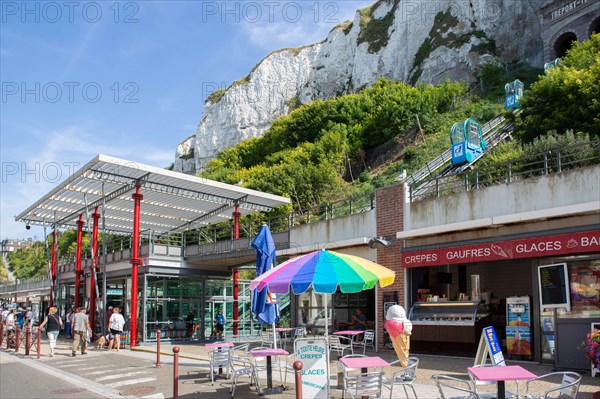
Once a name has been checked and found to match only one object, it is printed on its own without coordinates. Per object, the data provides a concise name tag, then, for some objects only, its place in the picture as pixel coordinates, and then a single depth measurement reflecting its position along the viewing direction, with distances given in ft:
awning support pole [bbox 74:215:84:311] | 86.50
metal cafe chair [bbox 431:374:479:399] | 21.44
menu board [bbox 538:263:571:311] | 38.03
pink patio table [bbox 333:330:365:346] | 47.93
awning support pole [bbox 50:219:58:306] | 94.38
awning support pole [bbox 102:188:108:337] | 68.44
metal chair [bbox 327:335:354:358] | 43.39
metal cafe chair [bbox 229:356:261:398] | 32.60
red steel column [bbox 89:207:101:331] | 77.36
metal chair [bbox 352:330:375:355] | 50.37
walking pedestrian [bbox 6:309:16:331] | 70.33
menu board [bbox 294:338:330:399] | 28.45
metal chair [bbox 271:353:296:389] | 35.58
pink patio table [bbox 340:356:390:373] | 26.30
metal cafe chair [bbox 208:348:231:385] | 36.88
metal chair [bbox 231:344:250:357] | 52.64
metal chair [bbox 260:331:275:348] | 49.91
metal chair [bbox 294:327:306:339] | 54.35
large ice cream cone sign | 39.58
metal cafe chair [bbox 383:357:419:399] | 26.02
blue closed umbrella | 38.78
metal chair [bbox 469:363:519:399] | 21.46
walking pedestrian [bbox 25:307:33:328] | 76.95
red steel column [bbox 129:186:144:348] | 64.13
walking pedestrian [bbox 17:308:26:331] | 91.46
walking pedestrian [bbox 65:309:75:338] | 83.46
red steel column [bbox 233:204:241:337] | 75.67
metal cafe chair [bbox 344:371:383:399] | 25.31
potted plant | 30.40
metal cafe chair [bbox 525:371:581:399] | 19.94
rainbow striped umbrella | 27.48
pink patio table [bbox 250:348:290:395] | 32.27
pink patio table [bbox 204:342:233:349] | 38.77
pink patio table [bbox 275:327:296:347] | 55.62
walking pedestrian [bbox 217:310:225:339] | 75.46
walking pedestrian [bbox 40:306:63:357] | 57.72
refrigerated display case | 45.80
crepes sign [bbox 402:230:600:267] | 37.11
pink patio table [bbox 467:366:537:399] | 20.65
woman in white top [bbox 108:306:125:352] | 61.31
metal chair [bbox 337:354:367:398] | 26.05
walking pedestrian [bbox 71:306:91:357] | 56.18
